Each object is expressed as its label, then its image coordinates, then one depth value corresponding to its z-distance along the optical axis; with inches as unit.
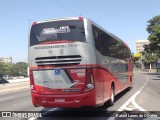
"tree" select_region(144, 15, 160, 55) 2539.4
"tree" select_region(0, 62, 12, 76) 4323.3
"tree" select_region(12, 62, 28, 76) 4125.5
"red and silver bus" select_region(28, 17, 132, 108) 402.9
